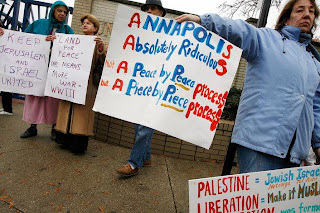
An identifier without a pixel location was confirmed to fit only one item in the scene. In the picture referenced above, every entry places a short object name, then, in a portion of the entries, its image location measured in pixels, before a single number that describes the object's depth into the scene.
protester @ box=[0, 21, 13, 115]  4.67
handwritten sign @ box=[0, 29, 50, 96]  3.24
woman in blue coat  1.47
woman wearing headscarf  3.32
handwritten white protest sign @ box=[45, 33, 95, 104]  2.83
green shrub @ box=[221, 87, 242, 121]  4.07
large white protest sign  1.49
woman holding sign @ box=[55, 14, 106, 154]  3.00
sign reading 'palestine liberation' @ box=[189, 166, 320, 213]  1.37
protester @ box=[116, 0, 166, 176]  2.62
